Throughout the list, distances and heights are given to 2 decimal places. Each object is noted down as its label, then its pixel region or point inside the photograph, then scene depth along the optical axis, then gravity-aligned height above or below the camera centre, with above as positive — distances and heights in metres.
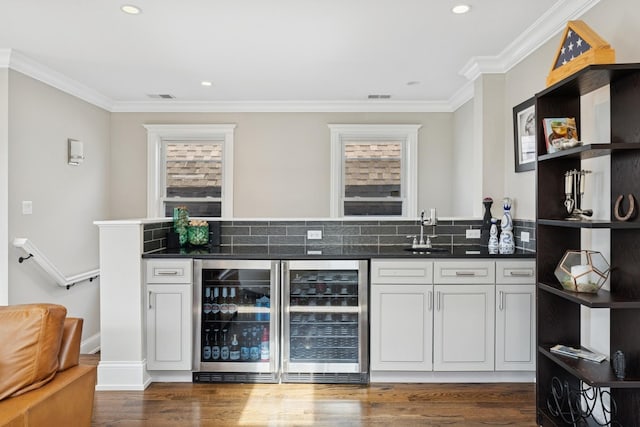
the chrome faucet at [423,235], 3.55 -0.21
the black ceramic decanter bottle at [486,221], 3.60 -0.09
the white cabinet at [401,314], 3.08 -0.75
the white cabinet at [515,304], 3.07 -0.67
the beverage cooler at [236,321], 3.13 -0.84
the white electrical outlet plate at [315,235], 3.69 -0.22
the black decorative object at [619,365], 1.94 -0.70
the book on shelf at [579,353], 2.17 -0.74
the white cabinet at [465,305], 3.07 -0.68
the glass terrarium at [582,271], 2.10 -0.30
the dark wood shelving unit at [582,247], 1.96 -0.18
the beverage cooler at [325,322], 3.11 -0.83
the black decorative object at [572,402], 2.29 -1.08
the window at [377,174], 5.18 +0.44
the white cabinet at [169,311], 3.12 -0.75
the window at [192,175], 5.20 +0.41
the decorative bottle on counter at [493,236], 3.43 -0.21
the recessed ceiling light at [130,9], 2.63 +1.24
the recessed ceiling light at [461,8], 2.64 +1.26
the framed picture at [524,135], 3.20 +0.59
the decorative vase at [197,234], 3.62 -0.22
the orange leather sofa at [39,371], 1.63 -0.67
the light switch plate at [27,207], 3.53 +0.00
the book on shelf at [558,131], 2.24 +0.42
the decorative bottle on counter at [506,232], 3.31 -0.17
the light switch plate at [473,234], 3.69 -0.20
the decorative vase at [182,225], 3.62 -0.14
